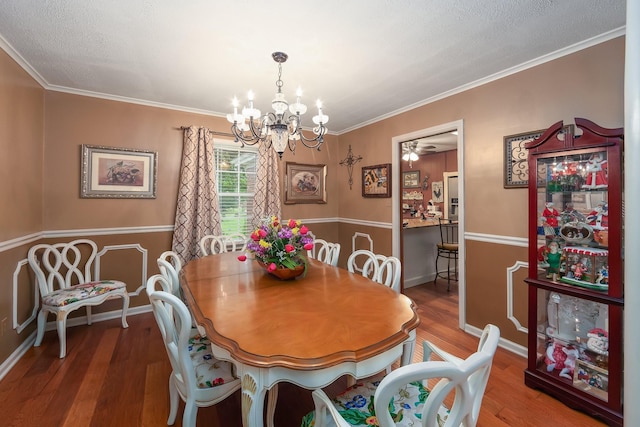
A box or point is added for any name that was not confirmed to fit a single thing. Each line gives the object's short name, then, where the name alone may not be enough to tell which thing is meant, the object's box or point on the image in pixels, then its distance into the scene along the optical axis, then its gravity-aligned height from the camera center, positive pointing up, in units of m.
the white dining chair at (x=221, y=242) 3.17 -0.36
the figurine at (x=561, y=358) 1.89 -1.00
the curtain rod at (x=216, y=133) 3.40 +1.03
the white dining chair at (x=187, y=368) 1.27 -0.81
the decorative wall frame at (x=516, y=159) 2.35 +0.47
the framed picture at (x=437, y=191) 6.26 +0.51
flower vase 1.93 -0.41
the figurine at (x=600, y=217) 1.72 -0.02
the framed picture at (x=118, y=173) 2.99 +0.45
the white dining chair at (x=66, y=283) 2.41 -0.70
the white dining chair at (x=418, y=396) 0.72 -0.58
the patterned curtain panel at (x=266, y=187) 3.86 +0.36
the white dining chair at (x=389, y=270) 2.02 -0.43
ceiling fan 5.28 +1.28
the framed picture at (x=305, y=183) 4.21 +0.46
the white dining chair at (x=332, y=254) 2.68 -0.40
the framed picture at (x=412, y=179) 6.54 +0.80
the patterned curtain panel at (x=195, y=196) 3.34 +0.20
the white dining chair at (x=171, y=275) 1.84 -0.42
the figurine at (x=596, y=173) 1.72 +0.26
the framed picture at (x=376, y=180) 3.73 +0.46
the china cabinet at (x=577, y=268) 1.65 -0.36
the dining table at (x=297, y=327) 1.05 -0.52
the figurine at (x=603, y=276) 1.72 -0.38
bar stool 4.35 -0.47
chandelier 1.91 +0.66
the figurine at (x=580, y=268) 1.83 -0.36
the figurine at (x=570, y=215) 1.87 -0.01
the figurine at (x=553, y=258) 1.97 -0.32
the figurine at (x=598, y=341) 1.74 -0.80
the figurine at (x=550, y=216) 1.96 -0.02
